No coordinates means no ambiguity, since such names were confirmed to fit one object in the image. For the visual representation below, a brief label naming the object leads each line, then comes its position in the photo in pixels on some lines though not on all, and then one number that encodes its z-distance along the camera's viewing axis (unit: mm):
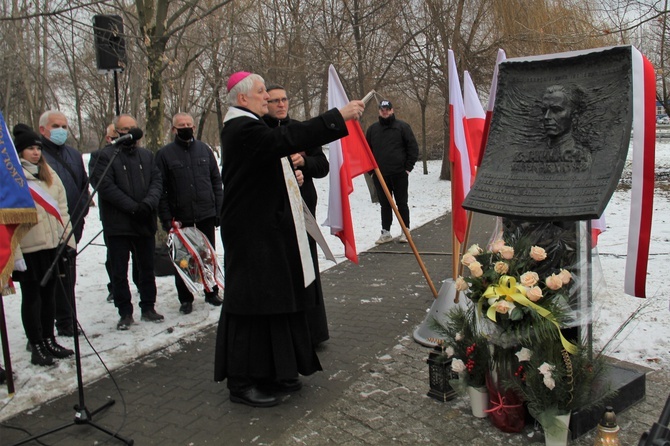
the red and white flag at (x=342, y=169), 5195
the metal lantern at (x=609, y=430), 2961
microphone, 3625
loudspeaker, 7438
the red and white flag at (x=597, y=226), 4498
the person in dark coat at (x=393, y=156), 9078
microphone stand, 3518
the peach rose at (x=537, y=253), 3365
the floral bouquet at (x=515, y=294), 3219
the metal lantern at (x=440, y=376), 3814
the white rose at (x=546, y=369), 3117
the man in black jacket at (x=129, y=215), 5531
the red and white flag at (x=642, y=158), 3336
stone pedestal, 3332
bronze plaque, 3402
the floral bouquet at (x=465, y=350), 3543
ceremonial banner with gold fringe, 4031
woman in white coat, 4691
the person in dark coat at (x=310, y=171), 4445
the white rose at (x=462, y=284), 3555
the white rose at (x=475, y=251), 3611
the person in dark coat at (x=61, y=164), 5379
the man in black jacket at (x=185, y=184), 6008
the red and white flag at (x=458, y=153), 5113
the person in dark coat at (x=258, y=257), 3777
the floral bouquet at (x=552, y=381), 3156
